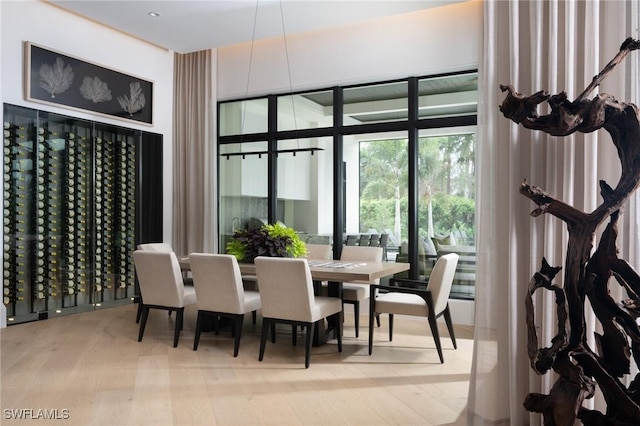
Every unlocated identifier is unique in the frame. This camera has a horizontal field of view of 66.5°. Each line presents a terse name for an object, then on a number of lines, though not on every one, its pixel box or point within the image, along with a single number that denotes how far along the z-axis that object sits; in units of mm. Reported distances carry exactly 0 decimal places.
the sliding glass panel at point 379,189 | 5734
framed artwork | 5160
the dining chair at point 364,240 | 5949
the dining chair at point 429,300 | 3805
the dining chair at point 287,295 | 3588
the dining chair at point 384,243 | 5809
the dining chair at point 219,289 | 3881
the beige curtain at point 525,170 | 2133
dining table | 3834
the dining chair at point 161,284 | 4195
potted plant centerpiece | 4410
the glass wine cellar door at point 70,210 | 4988
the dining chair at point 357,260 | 4637
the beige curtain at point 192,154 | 6805
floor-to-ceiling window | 5391
